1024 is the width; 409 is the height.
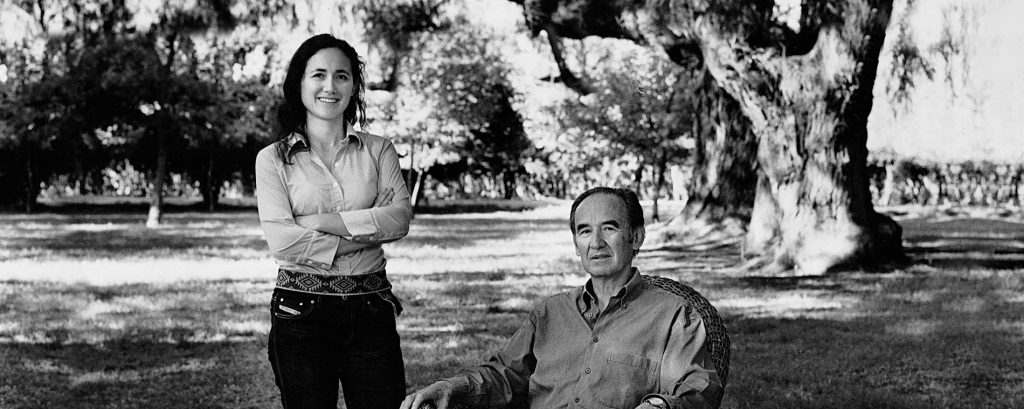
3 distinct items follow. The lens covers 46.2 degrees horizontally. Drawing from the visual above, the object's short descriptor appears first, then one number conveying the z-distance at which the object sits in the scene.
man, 3.26
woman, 3.77
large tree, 14.61
